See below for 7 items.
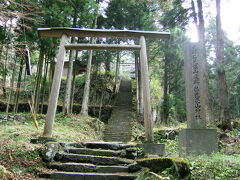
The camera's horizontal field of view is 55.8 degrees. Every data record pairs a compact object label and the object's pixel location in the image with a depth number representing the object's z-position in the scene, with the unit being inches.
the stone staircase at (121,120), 523.5
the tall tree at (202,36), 437.1
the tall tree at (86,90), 547.2
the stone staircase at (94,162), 194.5
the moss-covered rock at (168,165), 158.4
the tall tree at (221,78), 390.6
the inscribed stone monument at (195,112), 257.9
